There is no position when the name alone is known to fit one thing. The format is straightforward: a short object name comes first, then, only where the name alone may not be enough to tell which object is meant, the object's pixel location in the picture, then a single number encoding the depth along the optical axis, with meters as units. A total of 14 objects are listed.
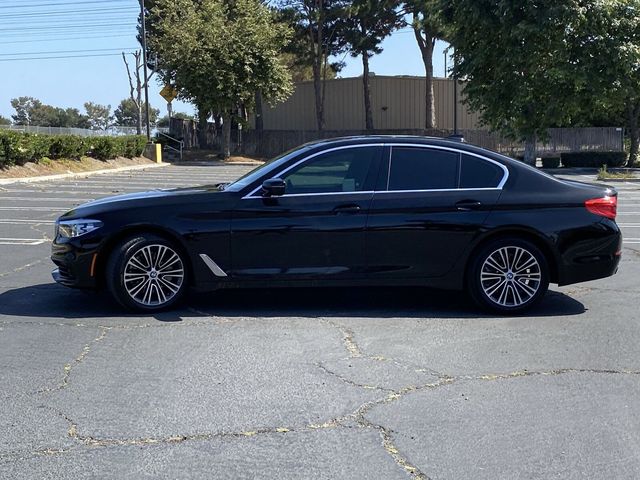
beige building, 54.56
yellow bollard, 40.97
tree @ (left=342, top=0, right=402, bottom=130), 47.16
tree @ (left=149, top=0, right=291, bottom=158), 41.56
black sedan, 6.65
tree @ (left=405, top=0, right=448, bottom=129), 44.03
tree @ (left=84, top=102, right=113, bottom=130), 136.12
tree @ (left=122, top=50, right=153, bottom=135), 57.20
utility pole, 37.81
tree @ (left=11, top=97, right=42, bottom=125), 119.10
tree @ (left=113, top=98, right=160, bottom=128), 126.70
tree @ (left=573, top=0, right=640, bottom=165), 31.12
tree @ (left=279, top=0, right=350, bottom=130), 47.59
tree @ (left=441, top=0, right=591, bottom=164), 31.00
